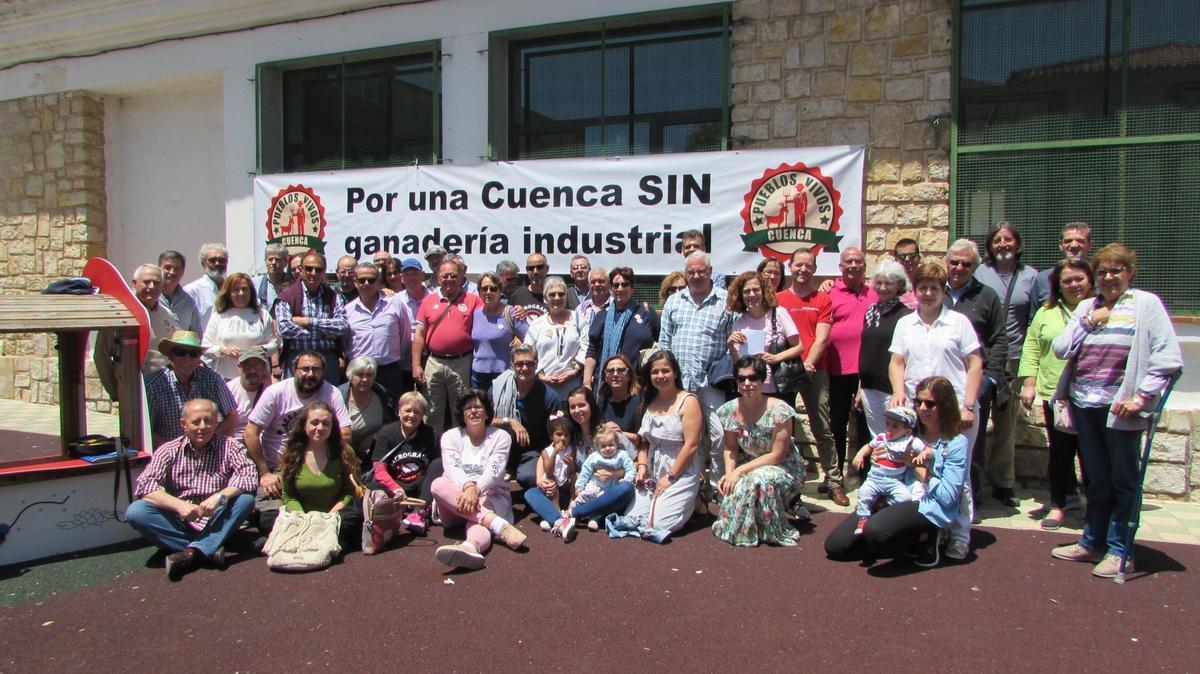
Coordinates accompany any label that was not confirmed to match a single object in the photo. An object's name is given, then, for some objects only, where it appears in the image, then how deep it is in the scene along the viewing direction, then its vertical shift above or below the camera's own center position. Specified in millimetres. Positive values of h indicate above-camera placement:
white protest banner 6801 +904
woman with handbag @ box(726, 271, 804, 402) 5551 -109
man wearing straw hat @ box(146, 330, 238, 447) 5148 -468
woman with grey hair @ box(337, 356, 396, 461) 5605 -621
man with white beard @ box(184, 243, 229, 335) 6414 +204
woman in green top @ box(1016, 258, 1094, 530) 5203 -378
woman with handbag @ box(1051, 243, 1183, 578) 4188 -350
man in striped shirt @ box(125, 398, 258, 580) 4590 -1017
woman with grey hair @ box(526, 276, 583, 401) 6000 -259
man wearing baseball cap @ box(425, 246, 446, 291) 7156 +445
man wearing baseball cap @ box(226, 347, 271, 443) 5536 -480
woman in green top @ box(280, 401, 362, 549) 4922 -938
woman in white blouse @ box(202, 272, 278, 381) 5852 -130
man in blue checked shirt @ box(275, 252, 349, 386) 6023 -61
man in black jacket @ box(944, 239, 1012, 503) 5277 -39
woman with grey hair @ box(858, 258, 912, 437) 5383 -162
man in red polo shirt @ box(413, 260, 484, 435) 6211 -237
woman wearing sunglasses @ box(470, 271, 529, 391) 6211 -200
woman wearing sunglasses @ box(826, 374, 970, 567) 4422 -1003
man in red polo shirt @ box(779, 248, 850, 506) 5717 -202
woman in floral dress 4914 -924
